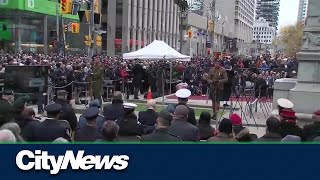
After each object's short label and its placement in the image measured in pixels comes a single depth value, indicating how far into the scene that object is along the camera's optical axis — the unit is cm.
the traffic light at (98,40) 3564
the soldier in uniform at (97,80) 1809
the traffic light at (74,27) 4038
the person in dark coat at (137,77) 2277
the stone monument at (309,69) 1372
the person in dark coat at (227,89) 1660
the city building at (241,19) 16819
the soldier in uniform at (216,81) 1565
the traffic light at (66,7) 2852
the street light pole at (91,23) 2672
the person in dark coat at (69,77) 2005
